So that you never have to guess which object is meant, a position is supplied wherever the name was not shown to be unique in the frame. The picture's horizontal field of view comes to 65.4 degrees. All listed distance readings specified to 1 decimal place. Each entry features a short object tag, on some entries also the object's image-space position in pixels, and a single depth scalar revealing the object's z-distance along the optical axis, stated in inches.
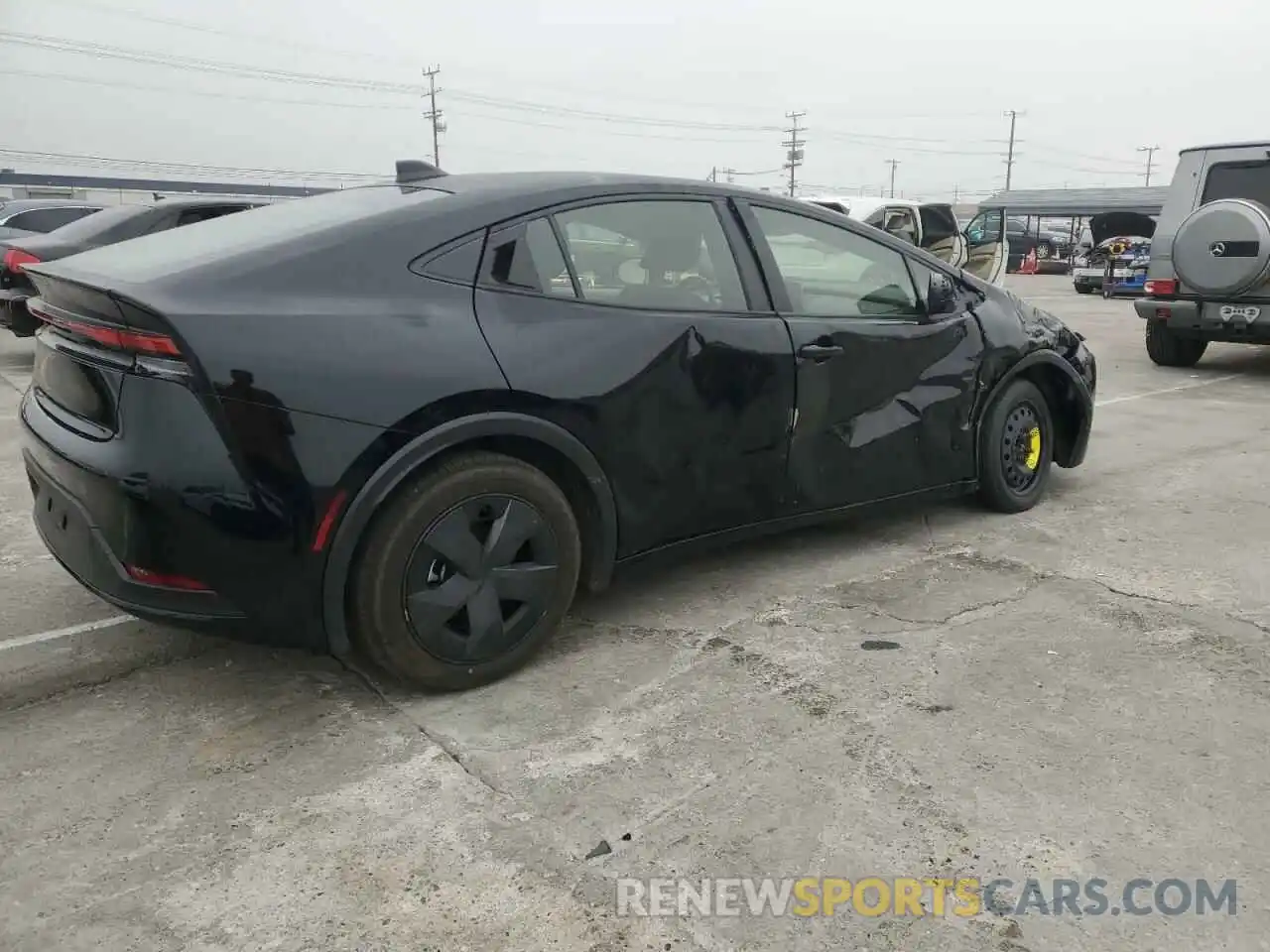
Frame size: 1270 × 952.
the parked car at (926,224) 492.4
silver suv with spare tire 317.4
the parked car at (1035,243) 1299.2
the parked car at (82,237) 312.3
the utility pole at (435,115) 2765.7
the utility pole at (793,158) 2847.0
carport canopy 1508.4
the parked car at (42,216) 443.8
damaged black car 95.0
